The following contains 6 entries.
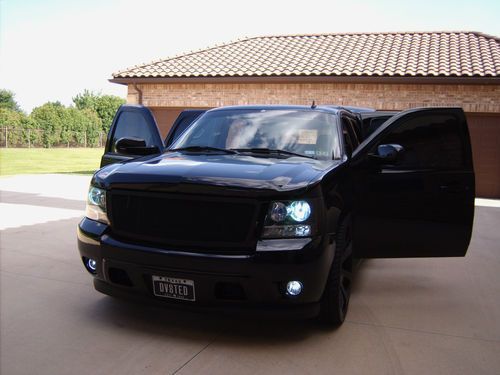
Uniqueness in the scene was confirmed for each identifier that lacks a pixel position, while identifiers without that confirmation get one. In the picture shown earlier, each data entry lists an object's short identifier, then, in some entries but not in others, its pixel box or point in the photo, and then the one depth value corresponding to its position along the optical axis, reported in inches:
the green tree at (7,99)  2940.5
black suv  123.4
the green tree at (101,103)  2679.6
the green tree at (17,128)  1567.2
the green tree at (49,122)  1700.3
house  534.9
